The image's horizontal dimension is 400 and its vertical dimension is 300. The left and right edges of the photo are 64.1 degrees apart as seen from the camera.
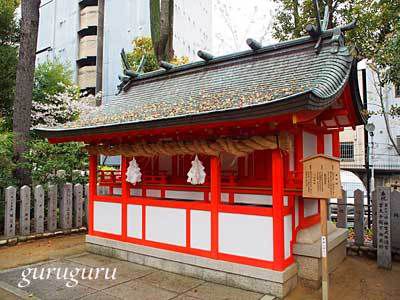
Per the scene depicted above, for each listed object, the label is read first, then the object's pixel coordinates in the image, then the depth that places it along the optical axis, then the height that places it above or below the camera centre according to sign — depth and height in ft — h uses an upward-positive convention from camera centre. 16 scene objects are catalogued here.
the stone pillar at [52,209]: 34.63 -4.86
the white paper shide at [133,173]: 25.53 -0.71
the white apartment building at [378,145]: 65.00 +4.11
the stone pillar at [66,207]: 35.68 -4.86
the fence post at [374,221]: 25.59 -4.61
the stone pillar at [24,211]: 32.35 -4.75
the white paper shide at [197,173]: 22.16 -0.62
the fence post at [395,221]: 25.19 -4.55
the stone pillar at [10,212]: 31.40 -4.66
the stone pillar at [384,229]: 24.13 -5.00
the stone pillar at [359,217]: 26.96 -4.56
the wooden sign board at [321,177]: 16.07 -0.68
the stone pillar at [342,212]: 28.19 -4.29
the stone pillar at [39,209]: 33.50 -4.68
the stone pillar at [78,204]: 37.06 -4.61
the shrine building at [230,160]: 18.70 +0.32
